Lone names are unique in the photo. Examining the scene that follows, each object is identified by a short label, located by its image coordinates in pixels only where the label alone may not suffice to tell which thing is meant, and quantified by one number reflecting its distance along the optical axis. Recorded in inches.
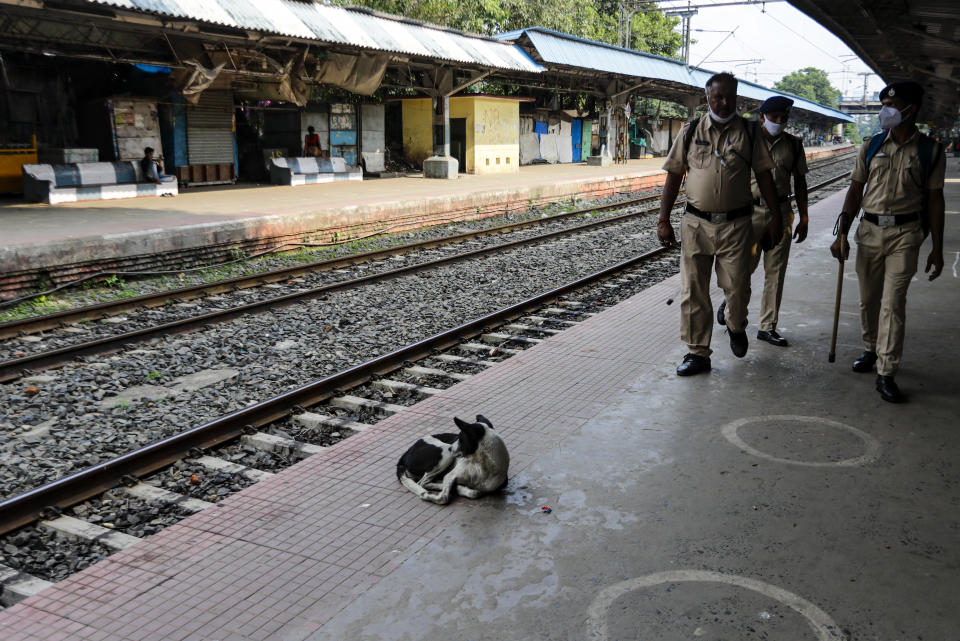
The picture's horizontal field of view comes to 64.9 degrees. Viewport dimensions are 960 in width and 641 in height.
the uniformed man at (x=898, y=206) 184.1
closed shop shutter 737.6
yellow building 1017.5
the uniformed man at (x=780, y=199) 235.9
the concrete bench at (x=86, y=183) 553.0
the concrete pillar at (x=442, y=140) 876.6
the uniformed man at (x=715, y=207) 192.1
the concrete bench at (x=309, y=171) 762.2
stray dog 136.9
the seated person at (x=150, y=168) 628.7
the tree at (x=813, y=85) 5083.7
